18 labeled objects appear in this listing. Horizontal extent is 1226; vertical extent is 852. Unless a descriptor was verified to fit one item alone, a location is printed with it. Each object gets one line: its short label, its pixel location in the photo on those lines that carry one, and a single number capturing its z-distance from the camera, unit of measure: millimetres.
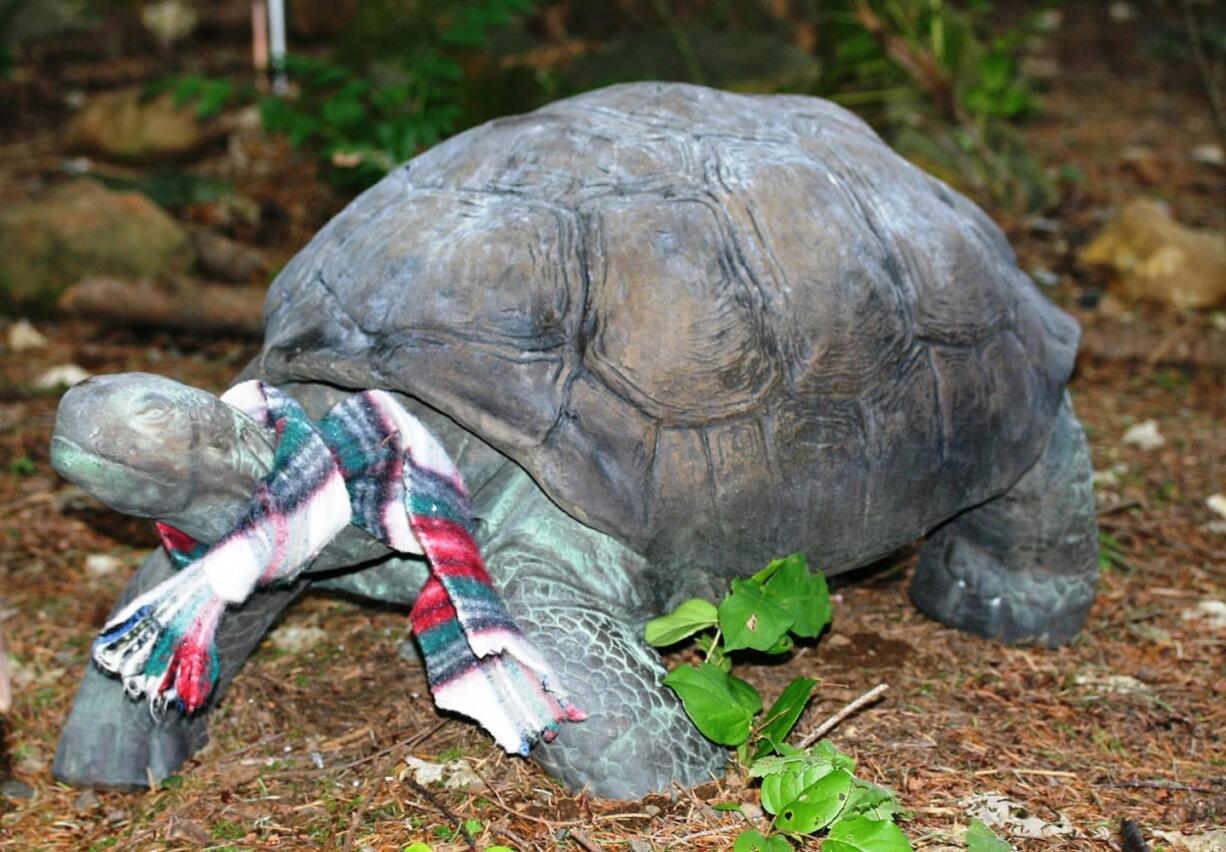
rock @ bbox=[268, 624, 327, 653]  4164
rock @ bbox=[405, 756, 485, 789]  3357
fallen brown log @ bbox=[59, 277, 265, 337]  6387
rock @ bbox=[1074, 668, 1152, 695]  3947
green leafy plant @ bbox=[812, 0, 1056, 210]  7957
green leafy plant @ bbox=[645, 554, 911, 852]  2939
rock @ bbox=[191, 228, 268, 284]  7035
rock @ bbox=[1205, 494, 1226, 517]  5117
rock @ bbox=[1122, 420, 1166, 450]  5648
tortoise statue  3254
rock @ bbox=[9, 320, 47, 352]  6809
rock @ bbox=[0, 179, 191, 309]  7219
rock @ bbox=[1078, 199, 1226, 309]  7039
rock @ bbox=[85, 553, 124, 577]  4711
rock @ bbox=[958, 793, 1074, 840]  3203
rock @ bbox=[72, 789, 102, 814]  3484
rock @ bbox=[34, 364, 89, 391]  6160
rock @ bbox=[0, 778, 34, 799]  3535
